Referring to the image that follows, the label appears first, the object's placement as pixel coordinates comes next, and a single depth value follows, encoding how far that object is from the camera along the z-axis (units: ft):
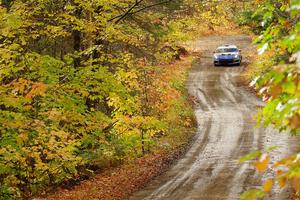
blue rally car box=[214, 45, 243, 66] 271.08
